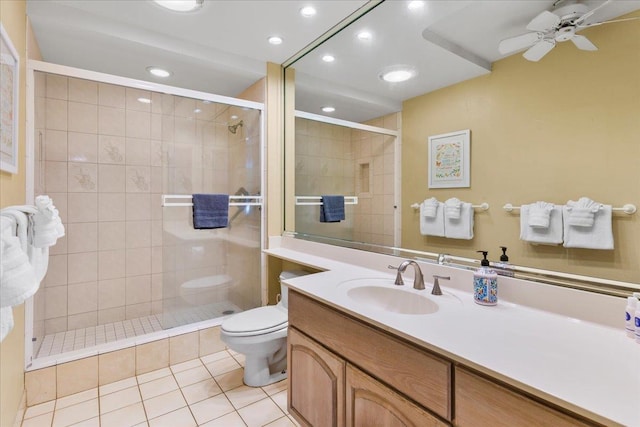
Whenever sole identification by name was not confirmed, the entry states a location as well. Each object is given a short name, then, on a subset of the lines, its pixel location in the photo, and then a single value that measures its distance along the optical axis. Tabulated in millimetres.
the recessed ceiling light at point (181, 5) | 1783
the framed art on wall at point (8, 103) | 1261
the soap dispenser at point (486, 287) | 1176
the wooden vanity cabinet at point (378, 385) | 740
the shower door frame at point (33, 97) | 1755
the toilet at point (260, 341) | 1822
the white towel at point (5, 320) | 711
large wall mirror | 1050
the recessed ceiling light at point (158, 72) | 2505
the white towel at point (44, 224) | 1038
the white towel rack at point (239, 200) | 2490
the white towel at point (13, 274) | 691
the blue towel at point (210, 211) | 2334
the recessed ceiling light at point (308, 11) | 1882
